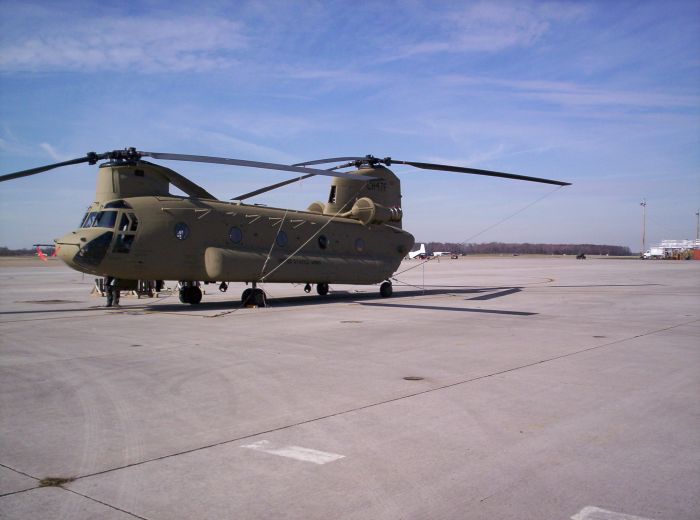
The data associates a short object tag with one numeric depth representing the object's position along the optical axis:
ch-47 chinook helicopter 16.81
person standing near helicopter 18.14
